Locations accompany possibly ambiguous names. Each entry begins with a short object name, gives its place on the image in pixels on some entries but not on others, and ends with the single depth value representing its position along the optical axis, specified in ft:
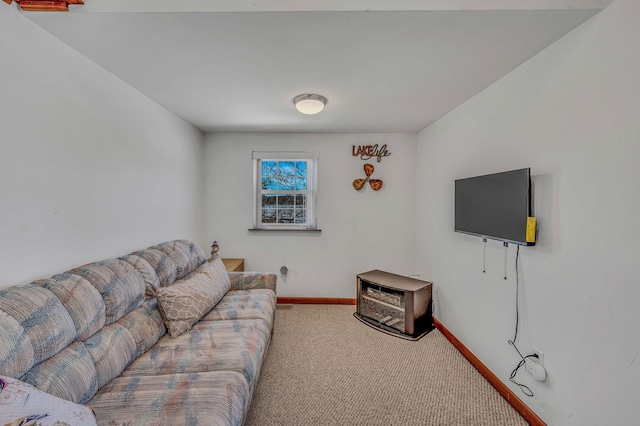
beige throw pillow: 5.88
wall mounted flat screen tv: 5.26
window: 11.73
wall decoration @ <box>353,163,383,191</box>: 11.28
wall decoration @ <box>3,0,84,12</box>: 4.03
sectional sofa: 3.28
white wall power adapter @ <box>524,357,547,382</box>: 5.06
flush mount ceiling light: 7.20
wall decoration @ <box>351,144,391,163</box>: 11.29
